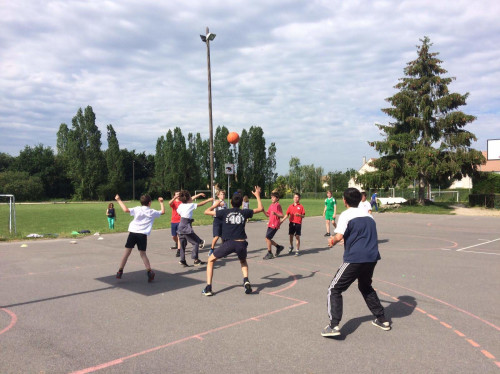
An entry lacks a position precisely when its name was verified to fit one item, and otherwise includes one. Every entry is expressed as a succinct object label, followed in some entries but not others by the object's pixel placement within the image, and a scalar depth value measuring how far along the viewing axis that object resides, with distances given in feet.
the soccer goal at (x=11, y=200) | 53.16
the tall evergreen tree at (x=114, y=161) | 250.37
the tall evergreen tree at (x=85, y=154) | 241.76
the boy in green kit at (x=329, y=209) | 51.72
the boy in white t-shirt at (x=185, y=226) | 30.09
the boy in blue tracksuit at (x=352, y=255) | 15.38
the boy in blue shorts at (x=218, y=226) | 29.78
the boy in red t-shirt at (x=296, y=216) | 36.64
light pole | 63.16
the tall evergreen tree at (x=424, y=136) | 108.27
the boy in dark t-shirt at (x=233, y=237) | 21.44
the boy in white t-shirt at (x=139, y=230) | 25.26
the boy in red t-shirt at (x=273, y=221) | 34.81
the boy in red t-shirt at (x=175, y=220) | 35.68
